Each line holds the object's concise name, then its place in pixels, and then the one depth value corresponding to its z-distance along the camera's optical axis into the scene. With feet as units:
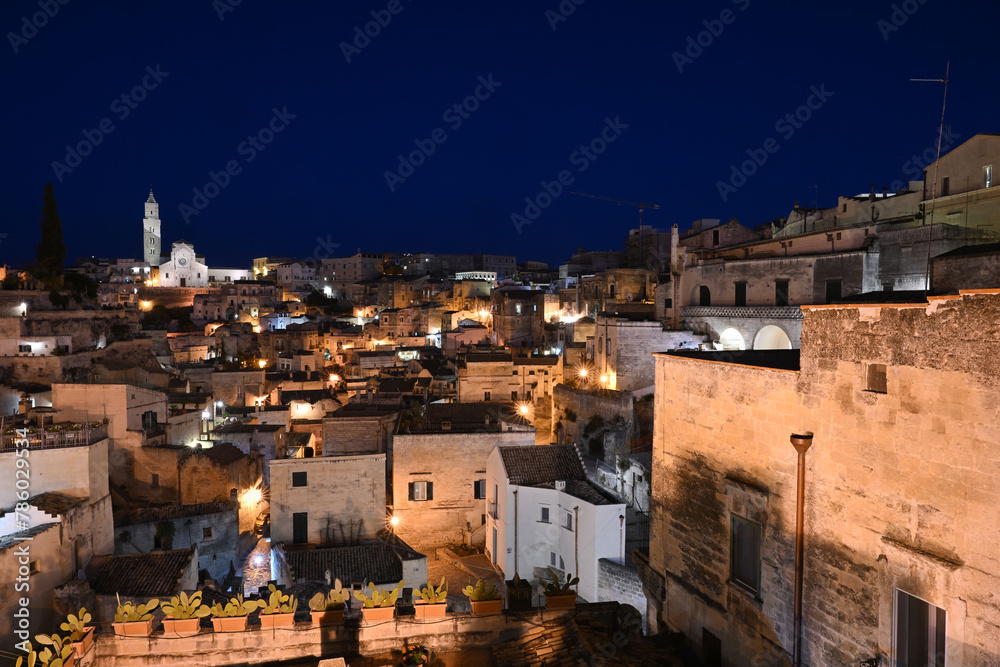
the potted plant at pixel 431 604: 23.15
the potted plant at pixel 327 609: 23.04
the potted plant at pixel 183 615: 22.76
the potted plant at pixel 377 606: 22.98
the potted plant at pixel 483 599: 23.39
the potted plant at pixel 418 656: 21.76
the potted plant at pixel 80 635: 21.21
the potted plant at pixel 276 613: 22.91
